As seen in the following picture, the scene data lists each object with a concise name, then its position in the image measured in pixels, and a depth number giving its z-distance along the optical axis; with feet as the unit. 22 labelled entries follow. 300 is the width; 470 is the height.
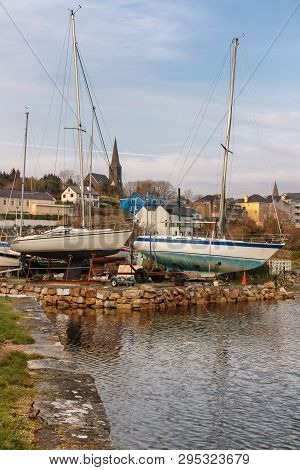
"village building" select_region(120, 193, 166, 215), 348.18
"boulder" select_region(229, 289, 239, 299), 128.88
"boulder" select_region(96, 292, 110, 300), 111.34
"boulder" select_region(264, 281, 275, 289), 140.65
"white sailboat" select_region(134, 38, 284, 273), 153.69
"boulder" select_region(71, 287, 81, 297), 112.37
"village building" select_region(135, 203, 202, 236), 349.61
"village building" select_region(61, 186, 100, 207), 454.23
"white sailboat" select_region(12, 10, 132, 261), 132.26
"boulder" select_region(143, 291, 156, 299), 113.20
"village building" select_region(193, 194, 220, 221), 534.41
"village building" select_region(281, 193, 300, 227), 625.41
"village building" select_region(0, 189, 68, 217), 431.02
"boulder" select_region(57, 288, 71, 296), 113.50
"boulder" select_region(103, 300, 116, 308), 110.11
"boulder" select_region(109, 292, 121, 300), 111.55
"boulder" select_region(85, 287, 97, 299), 111.96
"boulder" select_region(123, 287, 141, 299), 112.31
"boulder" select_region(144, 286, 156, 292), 113.81
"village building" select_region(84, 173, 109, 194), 503.61
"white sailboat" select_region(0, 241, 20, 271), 163.02
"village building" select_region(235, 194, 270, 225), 585.63
